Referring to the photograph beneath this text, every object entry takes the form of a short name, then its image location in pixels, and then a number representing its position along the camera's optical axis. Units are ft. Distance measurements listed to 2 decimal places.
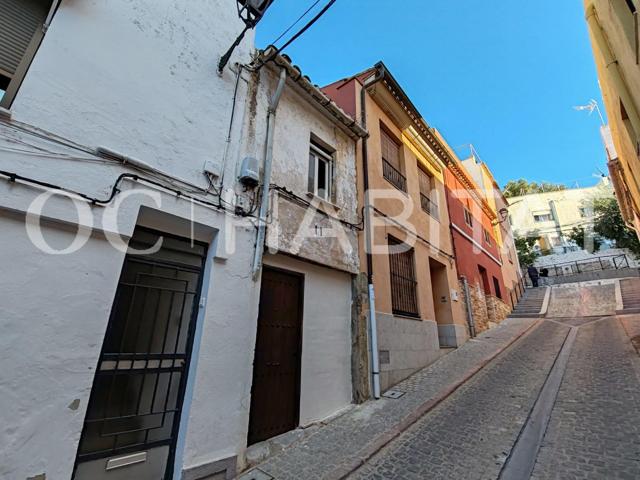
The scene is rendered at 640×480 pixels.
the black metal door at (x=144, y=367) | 9.68
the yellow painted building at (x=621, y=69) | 15.47
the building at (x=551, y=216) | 109.50
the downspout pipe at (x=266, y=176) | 13.48
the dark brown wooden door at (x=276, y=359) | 13.09
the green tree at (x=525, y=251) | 90.74
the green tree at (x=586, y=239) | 87.40
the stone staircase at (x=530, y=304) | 49.57
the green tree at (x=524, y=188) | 131.85
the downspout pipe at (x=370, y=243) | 17.65
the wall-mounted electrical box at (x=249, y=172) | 13.87
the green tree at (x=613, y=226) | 55.88
